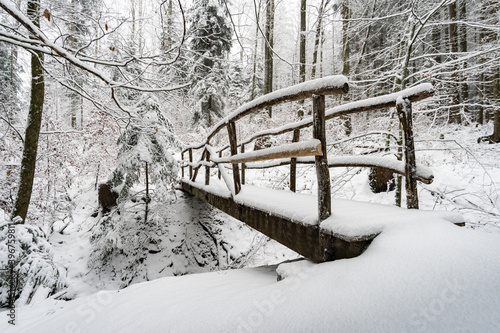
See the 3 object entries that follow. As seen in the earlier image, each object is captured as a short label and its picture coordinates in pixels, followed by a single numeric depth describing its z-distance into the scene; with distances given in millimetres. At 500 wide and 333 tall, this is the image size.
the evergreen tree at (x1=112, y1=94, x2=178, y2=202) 6043
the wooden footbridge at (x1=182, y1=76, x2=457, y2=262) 1582
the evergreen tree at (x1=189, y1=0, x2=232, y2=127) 14022
